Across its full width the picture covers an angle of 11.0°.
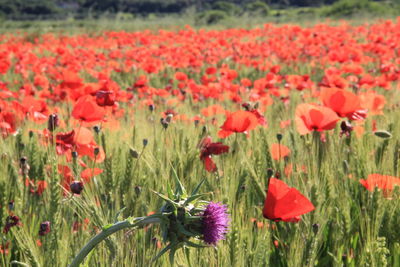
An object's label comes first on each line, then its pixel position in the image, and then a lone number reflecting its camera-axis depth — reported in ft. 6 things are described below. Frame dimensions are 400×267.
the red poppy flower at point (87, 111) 11.82
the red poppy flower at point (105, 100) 12.23
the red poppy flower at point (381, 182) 11.43
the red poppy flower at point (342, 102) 12.06
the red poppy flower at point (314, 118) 11.72
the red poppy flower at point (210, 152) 11.59
